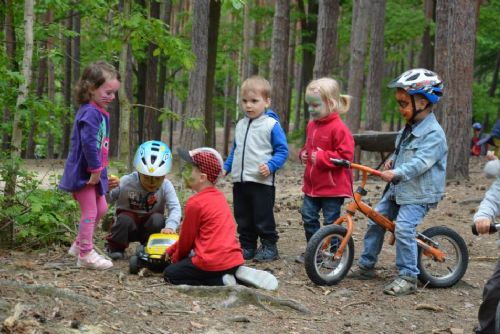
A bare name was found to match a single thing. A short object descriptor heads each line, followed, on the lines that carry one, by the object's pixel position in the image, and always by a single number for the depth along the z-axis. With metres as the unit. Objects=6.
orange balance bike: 5.72
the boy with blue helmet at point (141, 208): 6.21
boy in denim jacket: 5.62
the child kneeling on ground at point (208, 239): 5.30
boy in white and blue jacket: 6.41
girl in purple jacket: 5.52
